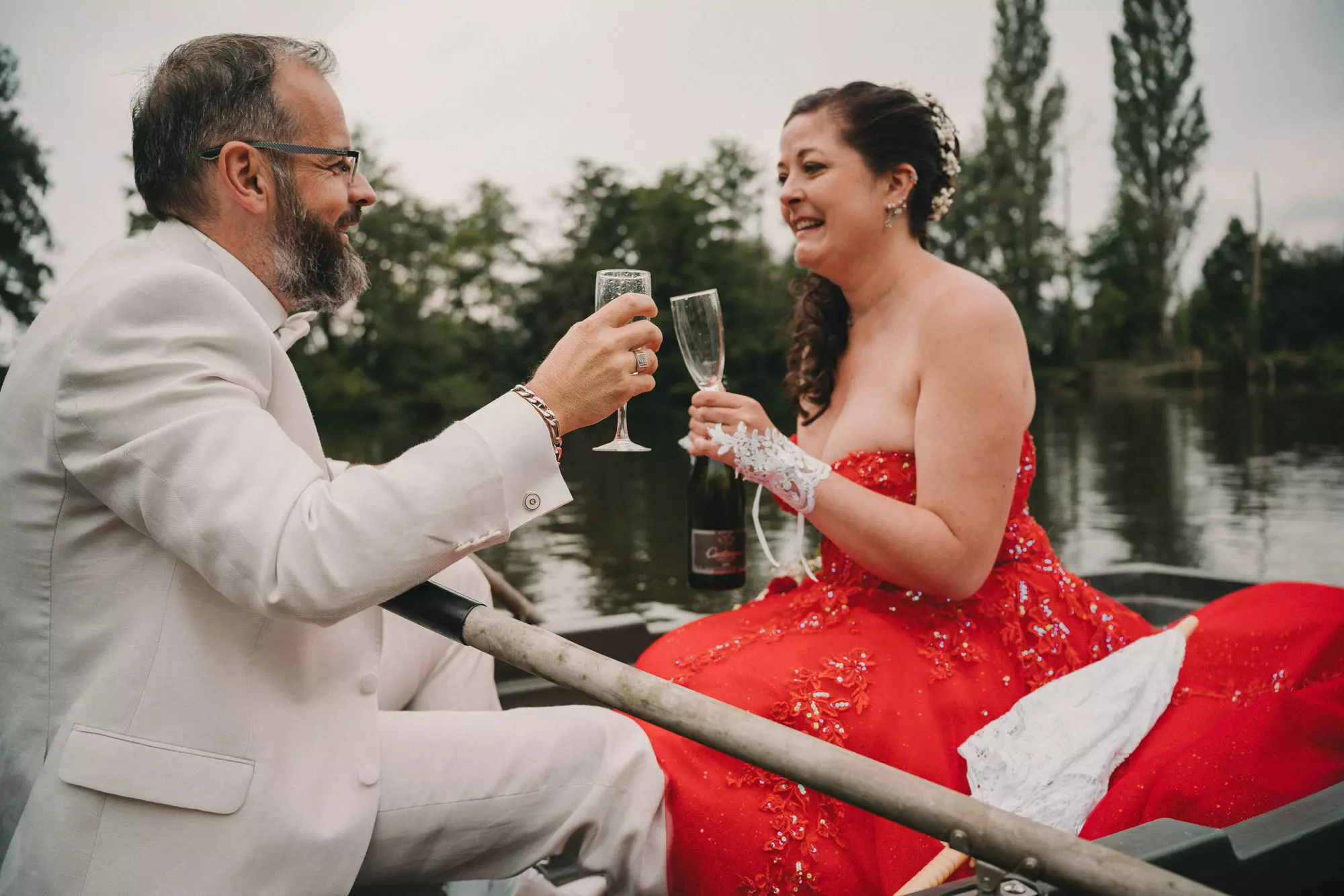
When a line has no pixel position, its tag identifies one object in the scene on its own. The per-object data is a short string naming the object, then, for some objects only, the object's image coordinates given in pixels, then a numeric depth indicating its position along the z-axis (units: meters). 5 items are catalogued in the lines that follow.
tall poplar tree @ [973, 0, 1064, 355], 49.88
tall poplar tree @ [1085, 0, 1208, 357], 49.19
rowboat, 1.35
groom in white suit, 1.40
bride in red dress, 1.95
